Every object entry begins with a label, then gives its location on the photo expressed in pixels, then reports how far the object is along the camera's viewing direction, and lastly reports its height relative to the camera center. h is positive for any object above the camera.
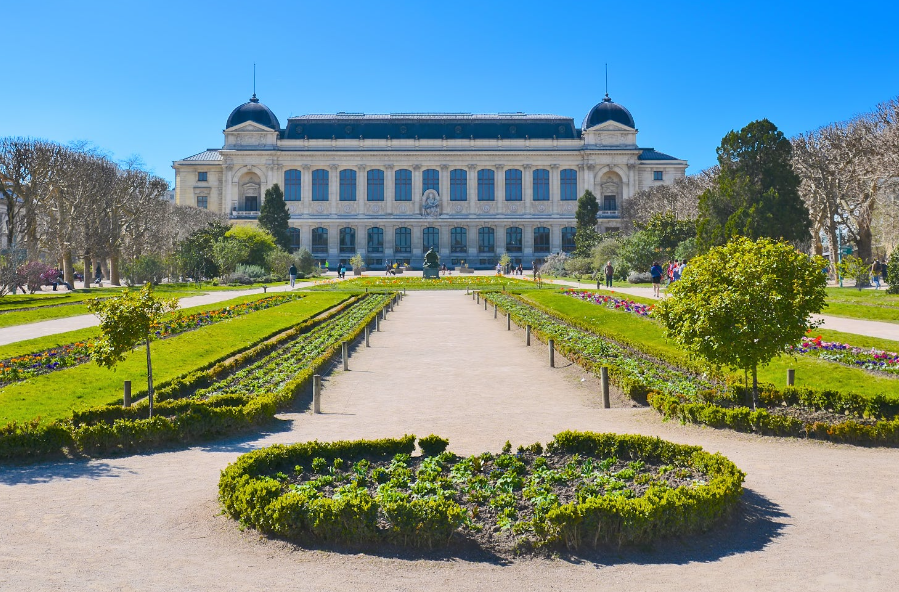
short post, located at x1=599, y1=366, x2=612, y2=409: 11.70 -1.68
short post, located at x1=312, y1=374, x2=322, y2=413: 11.46 -1.77
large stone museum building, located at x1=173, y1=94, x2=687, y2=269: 89.00 +10.50
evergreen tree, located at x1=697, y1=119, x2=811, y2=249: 36.47 +3.69
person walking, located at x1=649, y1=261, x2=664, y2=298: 35.08 -0.07
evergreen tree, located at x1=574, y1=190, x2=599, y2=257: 61.53 +4.01
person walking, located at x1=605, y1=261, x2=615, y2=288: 41.84 +0.02
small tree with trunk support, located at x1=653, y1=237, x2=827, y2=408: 10.25 -0.40
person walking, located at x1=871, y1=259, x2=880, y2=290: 33.78 -0.03
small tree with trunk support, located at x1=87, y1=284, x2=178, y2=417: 10.26 -0.65
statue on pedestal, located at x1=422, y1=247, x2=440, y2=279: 59.47 +0.38
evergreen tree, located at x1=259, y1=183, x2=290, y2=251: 65.94 +4.39
